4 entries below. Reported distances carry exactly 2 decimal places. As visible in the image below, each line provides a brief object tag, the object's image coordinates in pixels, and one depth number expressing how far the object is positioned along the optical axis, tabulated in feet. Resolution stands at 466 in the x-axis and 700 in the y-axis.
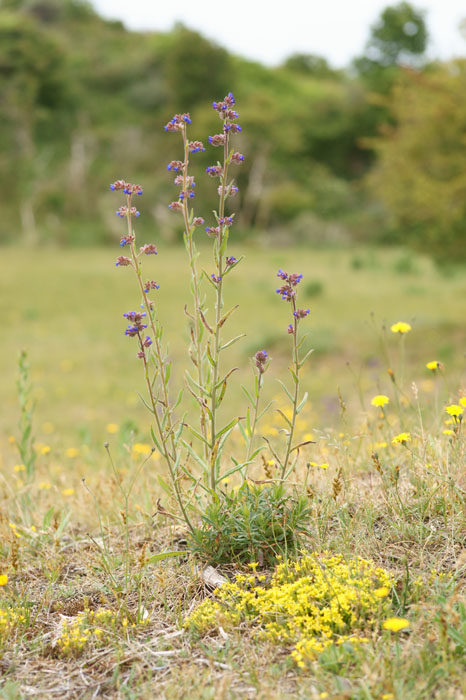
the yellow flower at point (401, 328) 9.65
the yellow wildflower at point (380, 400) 8.89
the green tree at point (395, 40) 108.68
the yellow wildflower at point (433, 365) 8.83
